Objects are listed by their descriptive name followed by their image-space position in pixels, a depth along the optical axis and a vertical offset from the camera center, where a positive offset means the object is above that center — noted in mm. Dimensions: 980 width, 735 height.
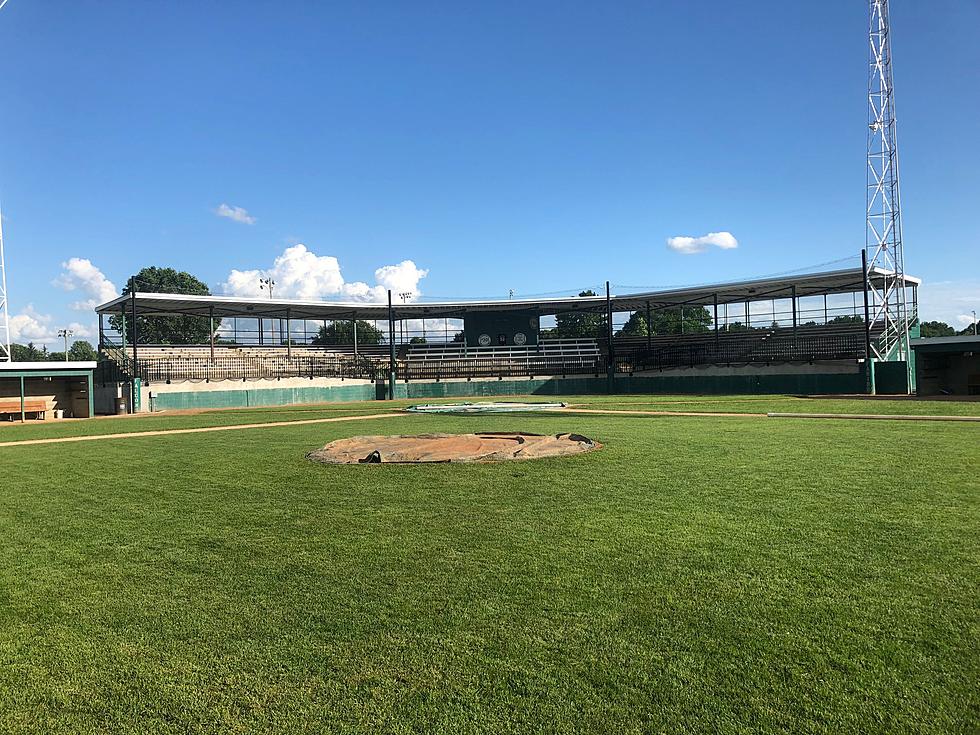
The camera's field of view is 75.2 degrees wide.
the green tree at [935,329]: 105100 +2295
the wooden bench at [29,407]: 28675 -1473
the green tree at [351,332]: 92438 +4651
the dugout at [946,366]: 33438 -1363
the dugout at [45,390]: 29250 -755
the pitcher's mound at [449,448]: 11578 -1746
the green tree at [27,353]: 108962 +3989
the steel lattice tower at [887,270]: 38656 +4666
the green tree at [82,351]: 122275 +4621
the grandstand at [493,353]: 39469 +430
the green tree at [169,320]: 81250 +6387
